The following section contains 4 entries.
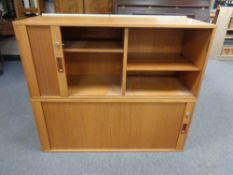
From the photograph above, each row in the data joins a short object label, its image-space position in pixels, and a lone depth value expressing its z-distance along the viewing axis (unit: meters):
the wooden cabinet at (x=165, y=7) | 3.04
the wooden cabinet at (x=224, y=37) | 3.73
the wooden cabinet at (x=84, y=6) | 2.95
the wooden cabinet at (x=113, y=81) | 1.16
